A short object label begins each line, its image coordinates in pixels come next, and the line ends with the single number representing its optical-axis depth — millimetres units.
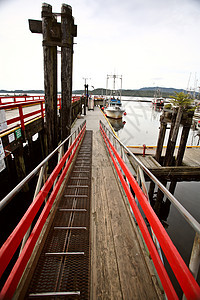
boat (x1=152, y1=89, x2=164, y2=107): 70812
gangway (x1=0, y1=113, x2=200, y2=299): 1313
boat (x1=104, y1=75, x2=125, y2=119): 28788
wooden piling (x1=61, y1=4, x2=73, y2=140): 4229
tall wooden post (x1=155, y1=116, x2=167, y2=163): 9199
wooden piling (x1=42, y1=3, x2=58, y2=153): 4199
